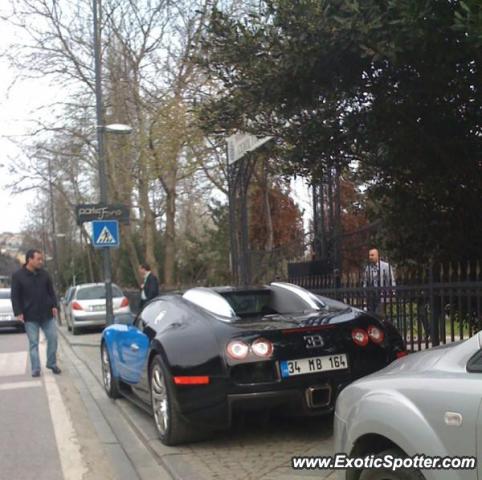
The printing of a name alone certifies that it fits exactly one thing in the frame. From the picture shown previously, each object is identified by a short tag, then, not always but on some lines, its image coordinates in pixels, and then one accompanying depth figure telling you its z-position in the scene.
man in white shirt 7.36
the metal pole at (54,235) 32.17
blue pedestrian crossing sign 13.90
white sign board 7.83
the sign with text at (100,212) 13.89
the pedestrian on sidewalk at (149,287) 15.28
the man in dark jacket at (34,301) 9.78
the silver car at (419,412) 2.50
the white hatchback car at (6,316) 20.30
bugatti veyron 5.11
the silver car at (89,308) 18.50
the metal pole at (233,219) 11.15
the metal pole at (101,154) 14.41
